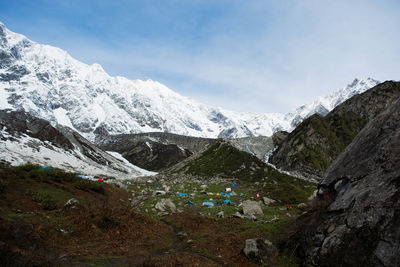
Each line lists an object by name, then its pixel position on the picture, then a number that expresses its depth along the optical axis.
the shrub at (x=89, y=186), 26.20
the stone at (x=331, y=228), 9.31
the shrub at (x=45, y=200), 16.58
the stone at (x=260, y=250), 10.88
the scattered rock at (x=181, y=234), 15.88
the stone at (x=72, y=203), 16.03
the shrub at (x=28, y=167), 24.55
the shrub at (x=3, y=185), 16.66
